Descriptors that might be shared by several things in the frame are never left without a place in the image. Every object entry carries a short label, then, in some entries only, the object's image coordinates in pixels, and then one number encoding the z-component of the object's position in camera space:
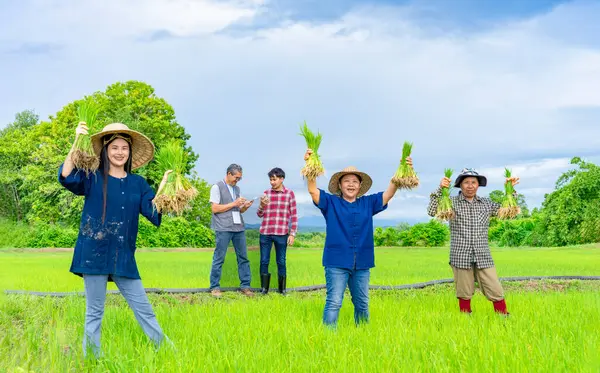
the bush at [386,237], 25.16
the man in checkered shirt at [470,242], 6.48
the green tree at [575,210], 29.00
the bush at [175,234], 26.95
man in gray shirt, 8.62
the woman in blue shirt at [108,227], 4.46
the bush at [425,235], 25.56
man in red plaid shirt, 8.70
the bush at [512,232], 34.31
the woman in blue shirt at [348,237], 5.40
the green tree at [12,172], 38.38
